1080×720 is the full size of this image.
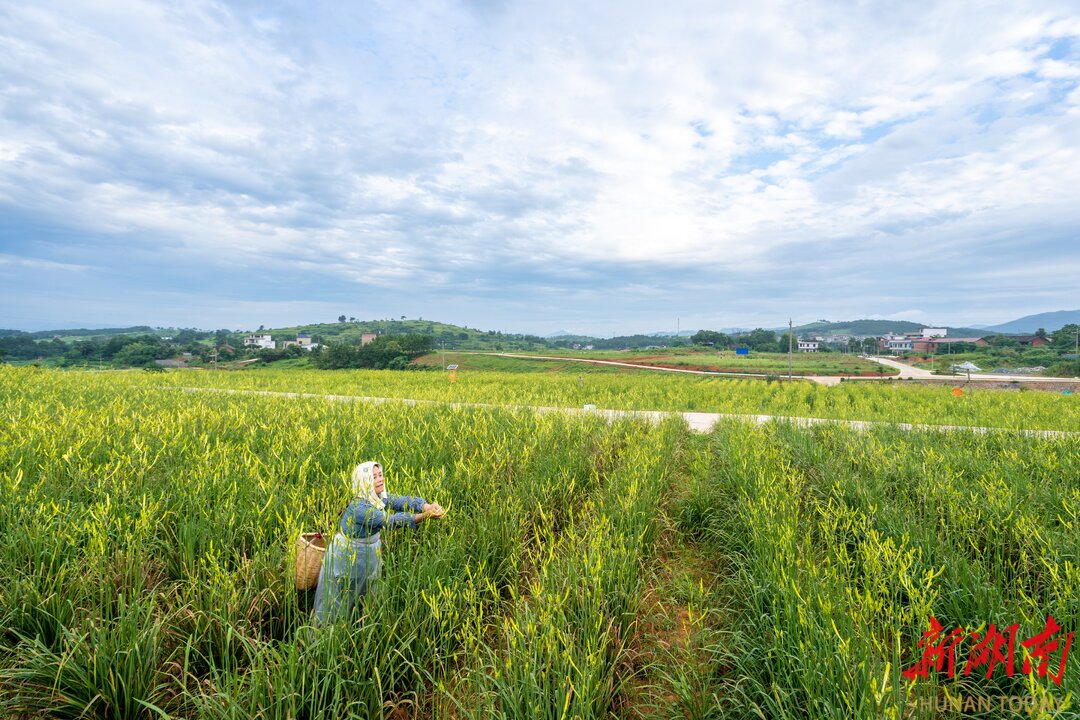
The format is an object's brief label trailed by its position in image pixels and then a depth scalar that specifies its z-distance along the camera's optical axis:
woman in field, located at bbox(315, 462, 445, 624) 2.46
